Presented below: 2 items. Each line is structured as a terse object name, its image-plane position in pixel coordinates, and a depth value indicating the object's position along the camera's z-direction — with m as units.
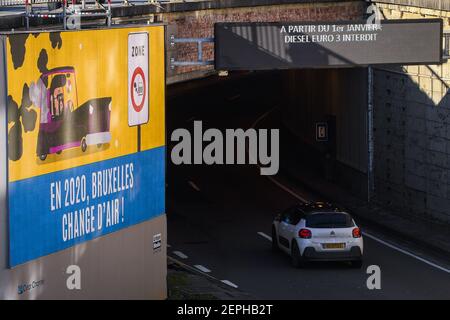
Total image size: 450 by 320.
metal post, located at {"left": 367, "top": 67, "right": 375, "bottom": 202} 37.72
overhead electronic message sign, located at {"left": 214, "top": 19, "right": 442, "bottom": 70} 29.44
